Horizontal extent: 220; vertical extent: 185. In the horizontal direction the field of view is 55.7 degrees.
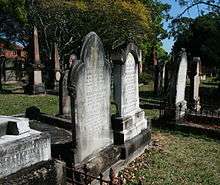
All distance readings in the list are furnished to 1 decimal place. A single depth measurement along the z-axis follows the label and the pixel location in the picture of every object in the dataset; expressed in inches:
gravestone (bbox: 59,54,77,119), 248.5
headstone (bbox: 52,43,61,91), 519.2
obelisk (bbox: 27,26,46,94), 460.8
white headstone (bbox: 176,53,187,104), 300.8
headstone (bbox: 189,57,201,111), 357.4
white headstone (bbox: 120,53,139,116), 200.5
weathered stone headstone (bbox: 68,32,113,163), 156.3
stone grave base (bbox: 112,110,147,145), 194.2
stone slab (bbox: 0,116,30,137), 102.3
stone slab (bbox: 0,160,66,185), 97.2
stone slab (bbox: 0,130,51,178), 96.2
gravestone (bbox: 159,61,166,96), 533.0
